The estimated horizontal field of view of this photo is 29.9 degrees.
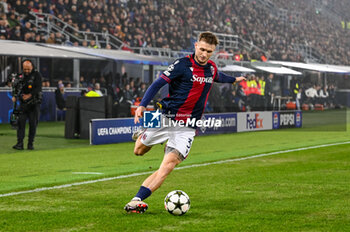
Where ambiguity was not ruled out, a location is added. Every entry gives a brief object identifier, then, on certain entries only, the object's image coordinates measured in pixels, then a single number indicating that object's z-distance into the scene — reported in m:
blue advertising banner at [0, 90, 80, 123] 25.75
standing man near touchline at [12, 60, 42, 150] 15.27
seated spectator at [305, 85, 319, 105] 45.84
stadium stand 30.66
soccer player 7.00
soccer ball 6.75
